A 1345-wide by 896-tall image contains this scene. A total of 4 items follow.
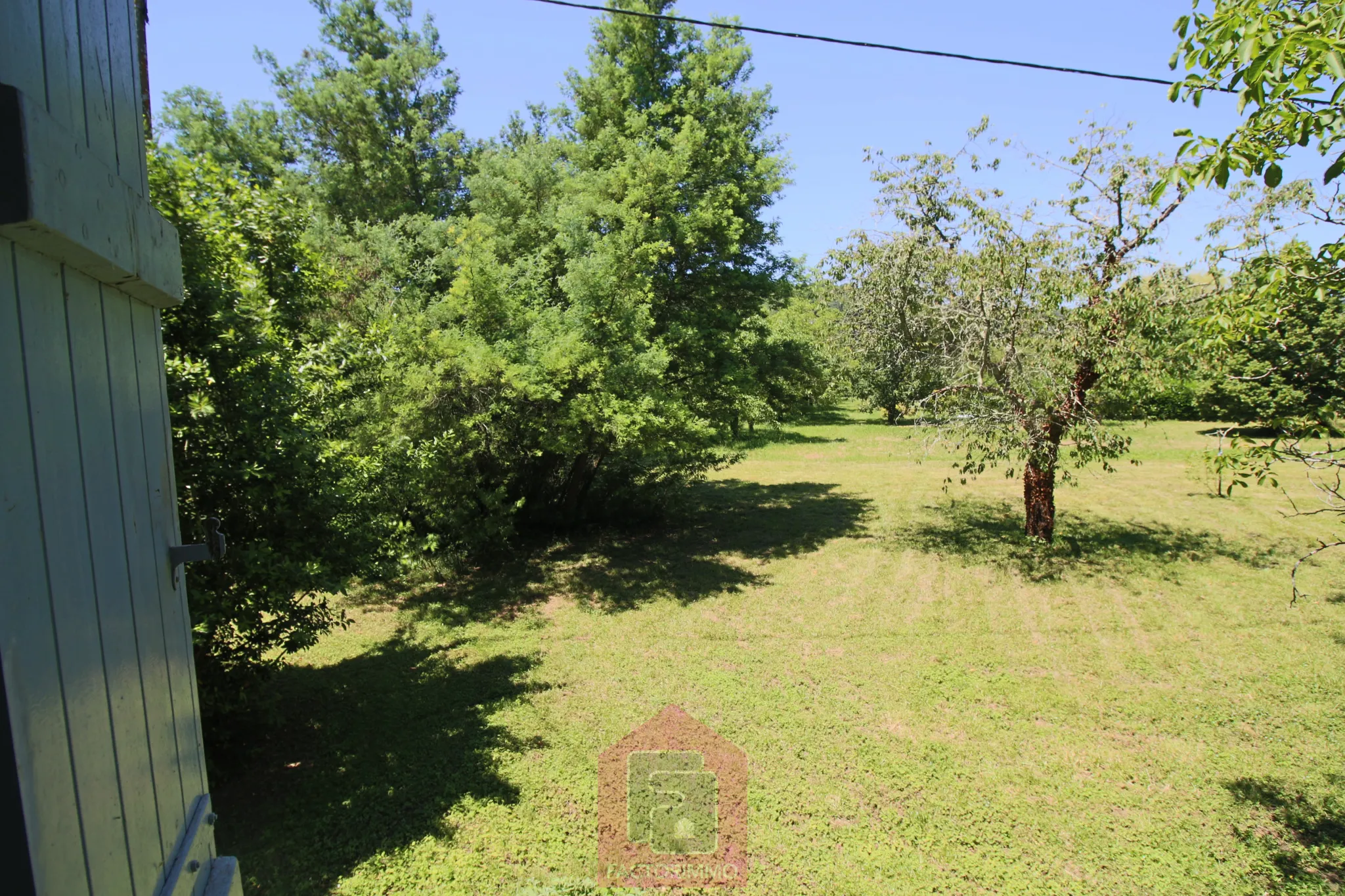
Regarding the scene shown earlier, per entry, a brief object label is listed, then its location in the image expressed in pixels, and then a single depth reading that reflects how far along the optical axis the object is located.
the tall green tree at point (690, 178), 11.15
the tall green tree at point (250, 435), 4.48
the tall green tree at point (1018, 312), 8.91
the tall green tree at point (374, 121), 15.64
